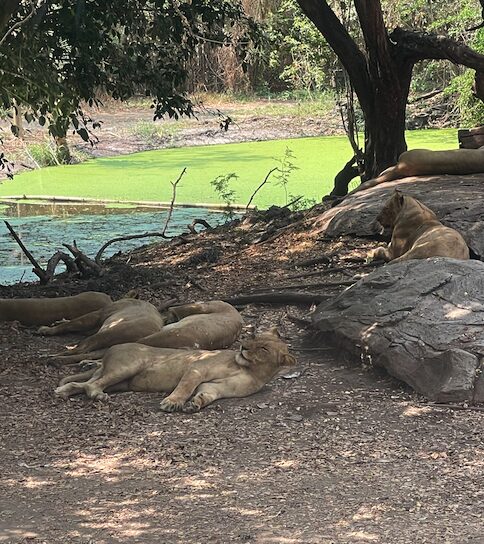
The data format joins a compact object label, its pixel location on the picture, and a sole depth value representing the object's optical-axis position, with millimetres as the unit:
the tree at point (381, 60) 11148
